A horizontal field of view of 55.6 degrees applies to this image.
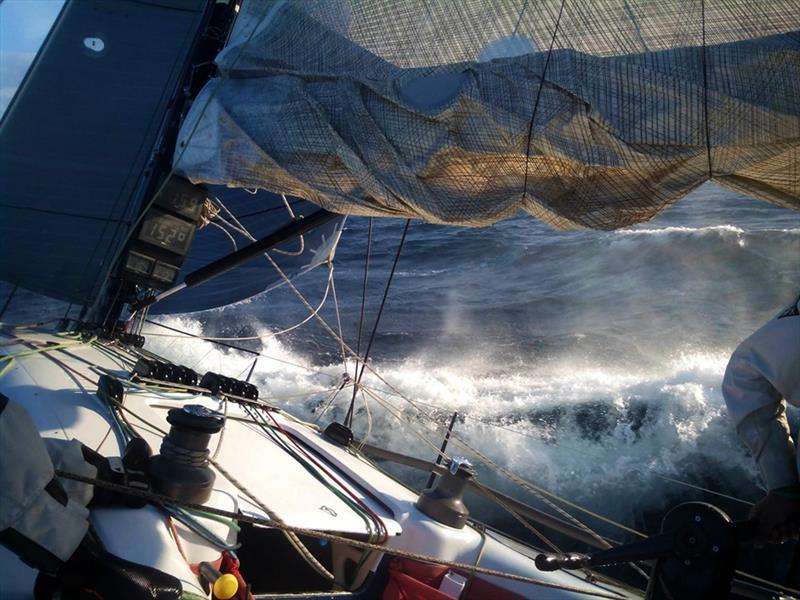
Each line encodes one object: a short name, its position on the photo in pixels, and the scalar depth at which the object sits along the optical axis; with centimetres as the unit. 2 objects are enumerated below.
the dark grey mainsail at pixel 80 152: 455
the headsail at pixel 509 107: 181
